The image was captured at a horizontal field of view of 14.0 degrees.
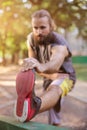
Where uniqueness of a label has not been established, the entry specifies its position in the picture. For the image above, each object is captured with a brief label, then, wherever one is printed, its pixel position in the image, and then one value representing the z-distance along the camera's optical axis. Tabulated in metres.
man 2.26
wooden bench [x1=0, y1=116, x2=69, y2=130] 1.91
